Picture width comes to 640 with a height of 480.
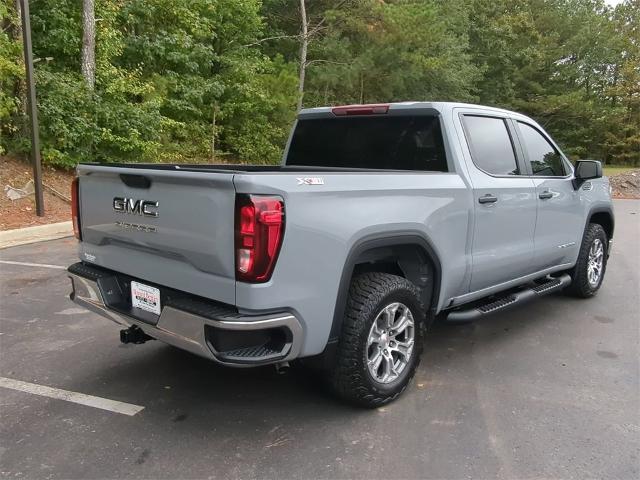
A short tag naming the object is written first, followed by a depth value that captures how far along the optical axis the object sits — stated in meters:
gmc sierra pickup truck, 2.75
